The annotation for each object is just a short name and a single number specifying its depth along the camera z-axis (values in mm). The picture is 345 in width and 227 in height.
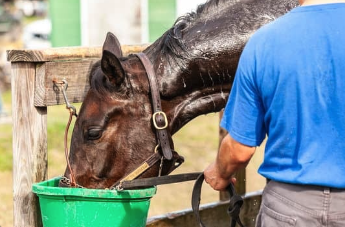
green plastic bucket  3498
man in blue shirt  2506
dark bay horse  3723
